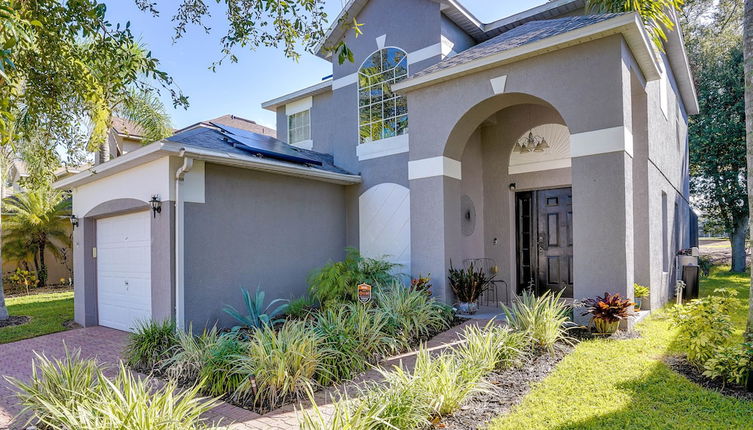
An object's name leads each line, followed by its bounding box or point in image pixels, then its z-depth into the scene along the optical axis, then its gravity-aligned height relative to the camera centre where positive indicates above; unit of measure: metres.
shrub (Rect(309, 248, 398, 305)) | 8.73 -1.17
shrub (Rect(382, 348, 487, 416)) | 4.14 -1.63
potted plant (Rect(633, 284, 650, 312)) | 8.08 -1.41
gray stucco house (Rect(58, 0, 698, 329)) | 7.21 +0.90
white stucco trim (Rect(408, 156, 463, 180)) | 8.94 +1.13
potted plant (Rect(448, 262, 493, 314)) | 8.80 -1.37
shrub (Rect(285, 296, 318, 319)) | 8.73 -1.76
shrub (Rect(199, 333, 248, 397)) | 5.14 -1.76
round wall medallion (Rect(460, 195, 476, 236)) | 9.90 +0.12
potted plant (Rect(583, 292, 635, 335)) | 6.51 -1.42
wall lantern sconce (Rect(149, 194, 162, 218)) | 7.81 +0.39
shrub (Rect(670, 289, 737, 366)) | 5.23 -1.38
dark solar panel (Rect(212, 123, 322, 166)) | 9.26 +1.83
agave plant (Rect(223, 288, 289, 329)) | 7.36 -1.58
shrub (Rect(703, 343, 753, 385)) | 4.64 -1.63
